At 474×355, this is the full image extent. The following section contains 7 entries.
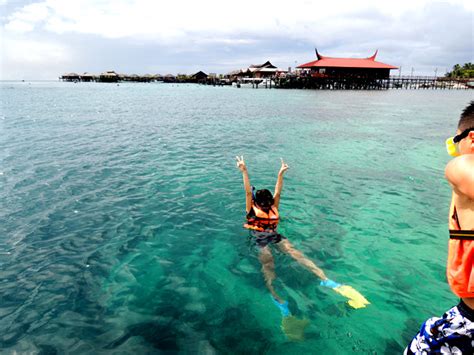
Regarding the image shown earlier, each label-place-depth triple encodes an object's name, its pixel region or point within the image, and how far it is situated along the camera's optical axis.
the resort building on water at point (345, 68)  84.06
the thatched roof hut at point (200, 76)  150.70
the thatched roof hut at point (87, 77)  162.25
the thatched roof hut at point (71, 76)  167.20
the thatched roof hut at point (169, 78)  170.88
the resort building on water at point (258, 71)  110.25
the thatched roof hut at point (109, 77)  157.88
